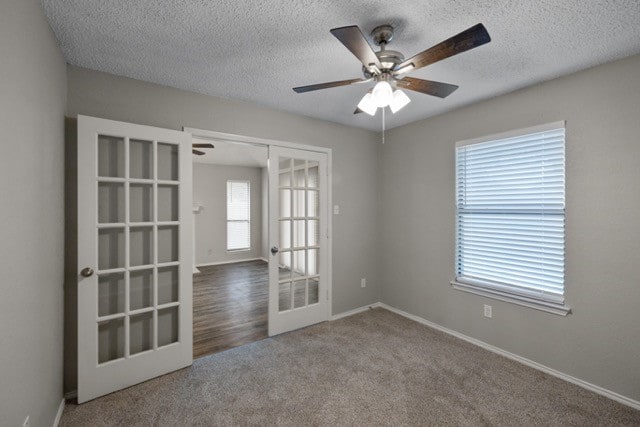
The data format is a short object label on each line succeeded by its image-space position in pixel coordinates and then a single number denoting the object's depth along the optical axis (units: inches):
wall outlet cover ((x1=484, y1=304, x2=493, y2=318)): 110.6
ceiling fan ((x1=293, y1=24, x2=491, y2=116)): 50.4
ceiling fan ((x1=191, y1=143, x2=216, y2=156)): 152.8
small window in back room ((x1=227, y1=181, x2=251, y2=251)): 279.4
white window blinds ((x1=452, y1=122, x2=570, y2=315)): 93.9
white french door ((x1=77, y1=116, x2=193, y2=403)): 80.7
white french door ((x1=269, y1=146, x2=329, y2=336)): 122.3
